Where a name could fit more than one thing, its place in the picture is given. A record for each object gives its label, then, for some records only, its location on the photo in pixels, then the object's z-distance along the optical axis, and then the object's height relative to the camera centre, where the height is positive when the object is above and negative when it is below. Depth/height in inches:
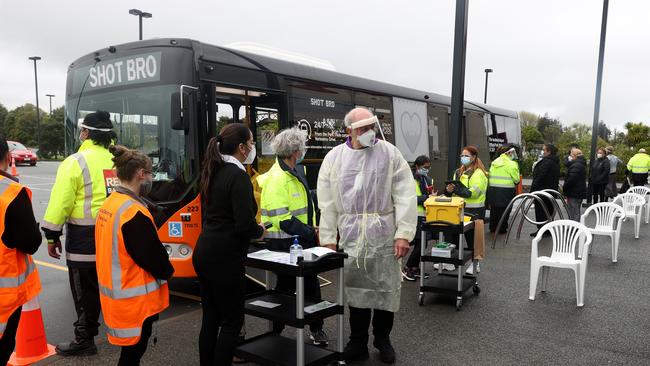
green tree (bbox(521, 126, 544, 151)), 2212.8 +45.7
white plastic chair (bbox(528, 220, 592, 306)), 223.3 -50.8
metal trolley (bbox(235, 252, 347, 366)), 138.4 -49.9
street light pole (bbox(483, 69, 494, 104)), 1519.4 +219.7
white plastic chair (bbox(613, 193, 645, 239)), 410.6 -47.3
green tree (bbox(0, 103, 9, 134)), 2369.6 +106.5
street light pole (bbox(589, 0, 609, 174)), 594.5 +85.1
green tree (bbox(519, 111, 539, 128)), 3038.9 +168.8
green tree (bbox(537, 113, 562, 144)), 2509.0 +102.7
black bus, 226.1 +18.5
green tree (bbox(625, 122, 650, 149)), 1224.2 +33.2
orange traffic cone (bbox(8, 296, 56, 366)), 163.8 -65.8
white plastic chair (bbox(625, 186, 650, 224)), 485.2 -45.3
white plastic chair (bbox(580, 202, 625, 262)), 315.6 -47.4
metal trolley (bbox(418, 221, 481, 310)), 219.0 -51.8
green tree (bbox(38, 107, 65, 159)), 1915.8 -10.2
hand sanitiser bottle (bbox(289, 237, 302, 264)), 142.9 -31.7
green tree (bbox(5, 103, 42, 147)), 2170.3 +33.1
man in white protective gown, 160.4 -24.2
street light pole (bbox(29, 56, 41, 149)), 1629.2 +211.0
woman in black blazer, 129.3 -26.0
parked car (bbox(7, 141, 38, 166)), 1232.8 -44.8
